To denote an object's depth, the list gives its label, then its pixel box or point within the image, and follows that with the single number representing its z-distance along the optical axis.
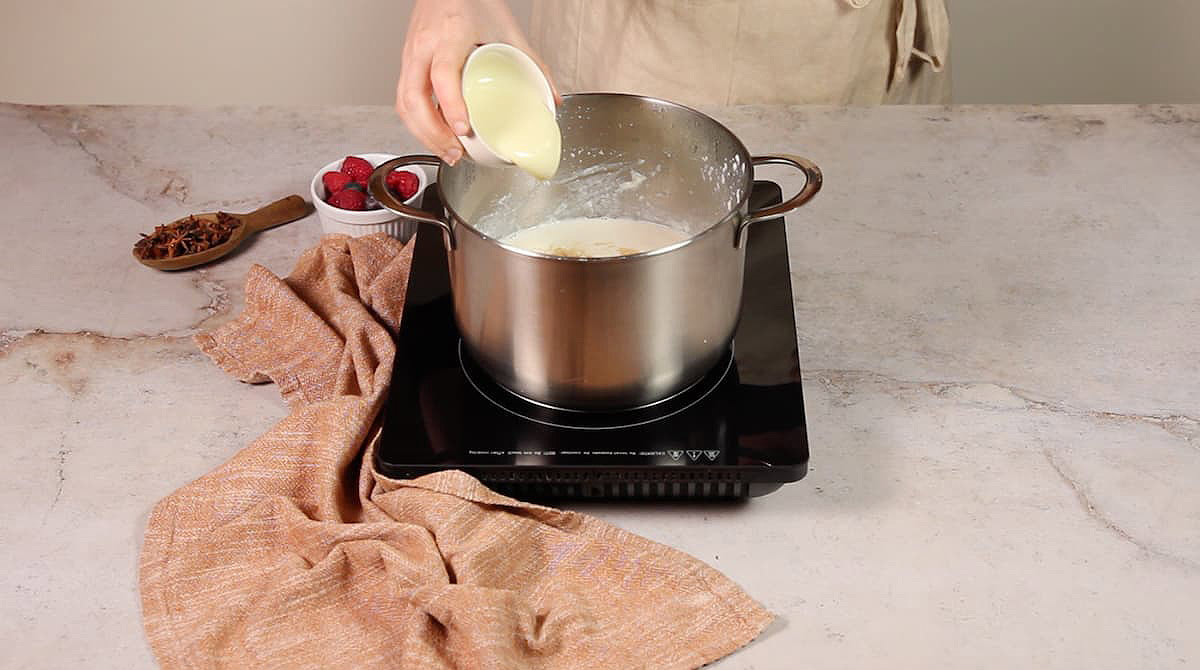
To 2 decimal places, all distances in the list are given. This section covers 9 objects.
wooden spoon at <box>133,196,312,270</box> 1.21
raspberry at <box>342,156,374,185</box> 1.25
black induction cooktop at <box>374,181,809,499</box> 0.91
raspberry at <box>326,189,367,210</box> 1.22
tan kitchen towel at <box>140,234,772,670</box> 0.83
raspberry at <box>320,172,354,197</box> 1.24
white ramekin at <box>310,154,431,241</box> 1.21
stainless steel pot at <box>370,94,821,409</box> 0.86
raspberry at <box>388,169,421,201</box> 1.24
